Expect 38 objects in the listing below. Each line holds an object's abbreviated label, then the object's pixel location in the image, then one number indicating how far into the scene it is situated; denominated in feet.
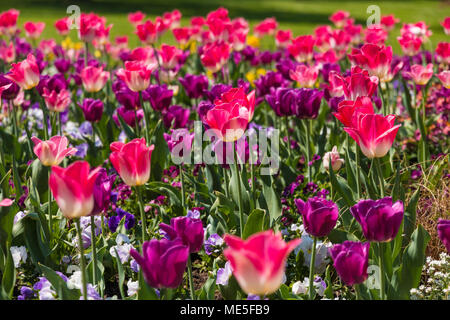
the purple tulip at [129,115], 11.98
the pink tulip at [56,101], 11.05
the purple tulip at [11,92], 11.58
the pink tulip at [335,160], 9.60
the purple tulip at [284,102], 10.36
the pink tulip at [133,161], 6.37
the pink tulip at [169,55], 14.28
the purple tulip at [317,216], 6.43
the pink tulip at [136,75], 10.28
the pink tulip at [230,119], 7.36
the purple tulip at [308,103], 10.08
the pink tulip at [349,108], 7.38
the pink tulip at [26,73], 10.41
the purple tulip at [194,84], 12.99
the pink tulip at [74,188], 5.53
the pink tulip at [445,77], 10.89
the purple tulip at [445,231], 6.14
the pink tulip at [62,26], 20.13
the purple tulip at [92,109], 11.73
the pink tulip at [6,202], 5.97
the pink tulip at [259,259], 4.66
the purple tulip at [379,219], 5.99
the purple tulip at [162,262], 5.56
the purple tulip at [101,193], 6.81
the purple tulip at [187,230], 6.28
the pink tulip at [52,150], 7.32
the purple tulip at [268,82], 13.33
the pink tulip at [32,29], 19.69
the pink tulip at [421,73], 11.94
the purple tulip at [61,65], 15.88
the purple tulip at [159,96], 11.39
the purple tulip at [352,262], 5.90
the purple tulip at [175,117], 11.43
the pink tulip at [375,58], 10.34
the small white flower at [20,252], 8.27
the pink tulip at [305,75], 12.25
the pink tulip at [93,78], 12.37
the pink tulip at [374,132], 6.82
